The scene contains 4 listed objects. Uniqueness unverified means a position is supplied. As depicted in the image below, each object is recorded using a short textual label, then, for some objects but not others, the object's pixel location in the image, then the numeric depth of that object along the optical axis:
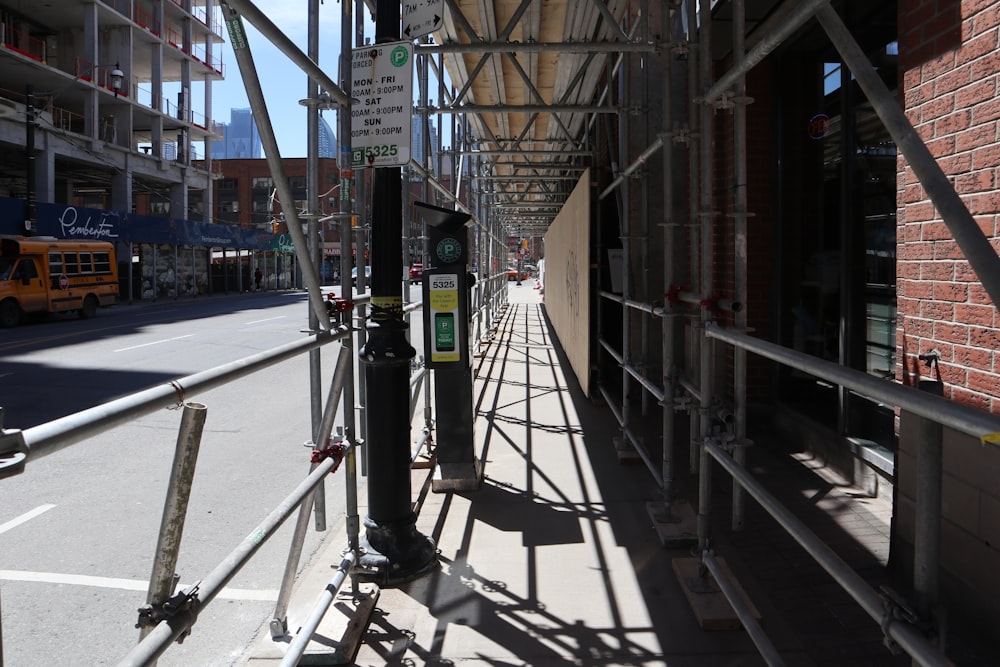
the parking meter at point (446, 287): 5.37
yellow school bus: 21.23
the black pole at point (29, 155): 23.73
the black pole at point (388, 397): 4.03
